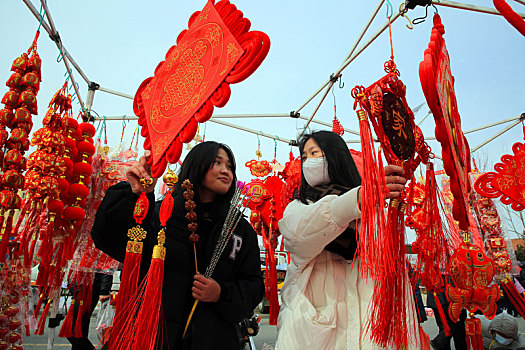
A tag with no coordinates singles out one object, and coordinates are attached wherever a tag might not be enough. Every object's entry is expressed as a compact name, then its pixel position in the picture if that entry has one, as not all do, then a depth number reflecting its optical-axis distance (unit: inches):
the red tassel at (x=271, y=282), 84.9
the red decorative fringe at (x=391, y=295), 38.8
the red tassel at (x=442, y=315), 92.0
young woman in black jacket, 50.3
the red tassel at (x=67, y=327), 101.0
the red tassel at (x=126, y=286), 45.8
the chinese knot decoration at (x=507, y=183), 88.4
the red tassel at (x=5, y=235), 68.1
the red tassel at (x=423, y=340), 47.1
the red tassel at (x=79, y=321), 101.8
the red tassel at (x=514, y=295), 90.1
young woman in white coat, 46.7
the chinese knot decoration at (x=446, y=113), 41.0
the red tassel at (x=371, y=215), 38.1
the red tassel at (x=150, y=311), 42.7
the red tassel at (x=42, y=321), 101.1
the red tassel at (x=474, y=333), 76.2
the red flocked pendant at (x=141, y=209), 47.5
